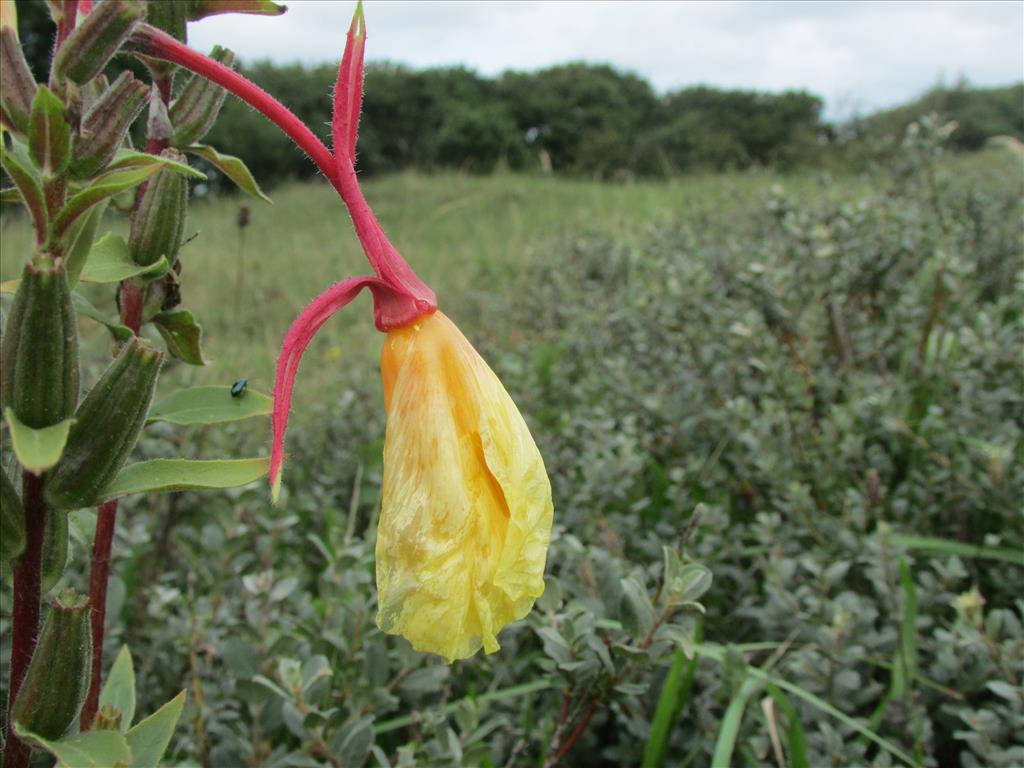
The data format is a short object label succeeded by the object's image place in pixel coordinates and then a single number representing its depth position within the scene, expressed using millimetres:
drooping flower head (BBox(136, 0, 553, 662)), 121
